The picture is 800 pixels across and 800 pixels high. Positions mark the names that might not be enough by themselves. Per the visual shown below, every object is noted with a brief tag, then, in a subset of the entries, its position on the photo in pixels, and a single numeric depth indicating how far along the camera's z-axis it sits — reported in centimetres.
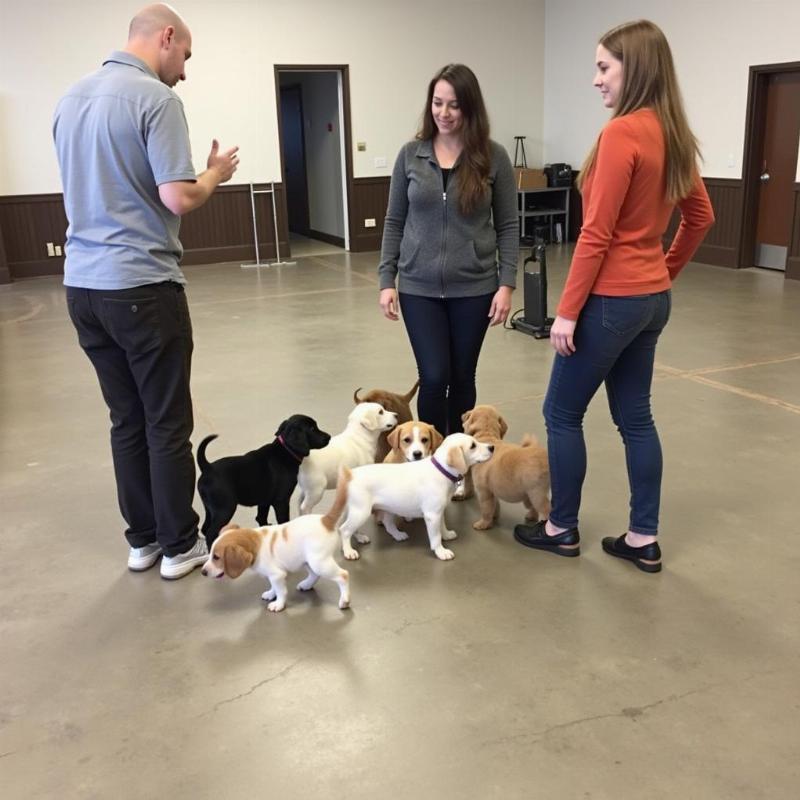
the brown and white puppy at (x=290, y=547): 215
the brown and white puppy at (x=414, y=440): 253
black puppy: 233
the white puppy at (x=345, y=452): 256
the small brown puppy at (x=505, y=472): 248
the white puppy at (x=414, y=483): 237
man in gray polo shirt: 203
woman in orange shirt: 194
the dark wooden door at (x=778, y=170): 742
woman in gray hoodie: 260
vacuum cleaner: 544
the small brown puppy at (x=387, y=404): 290
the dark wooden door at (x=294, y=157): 1164
